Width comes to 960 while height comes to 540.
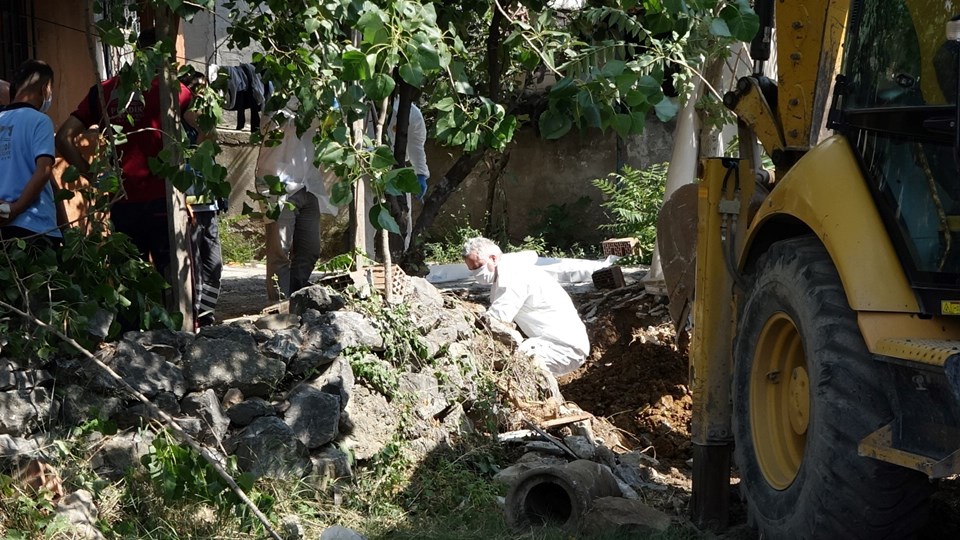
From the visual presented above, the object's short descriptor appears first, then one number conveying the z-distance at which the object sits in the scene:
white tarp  10.90
